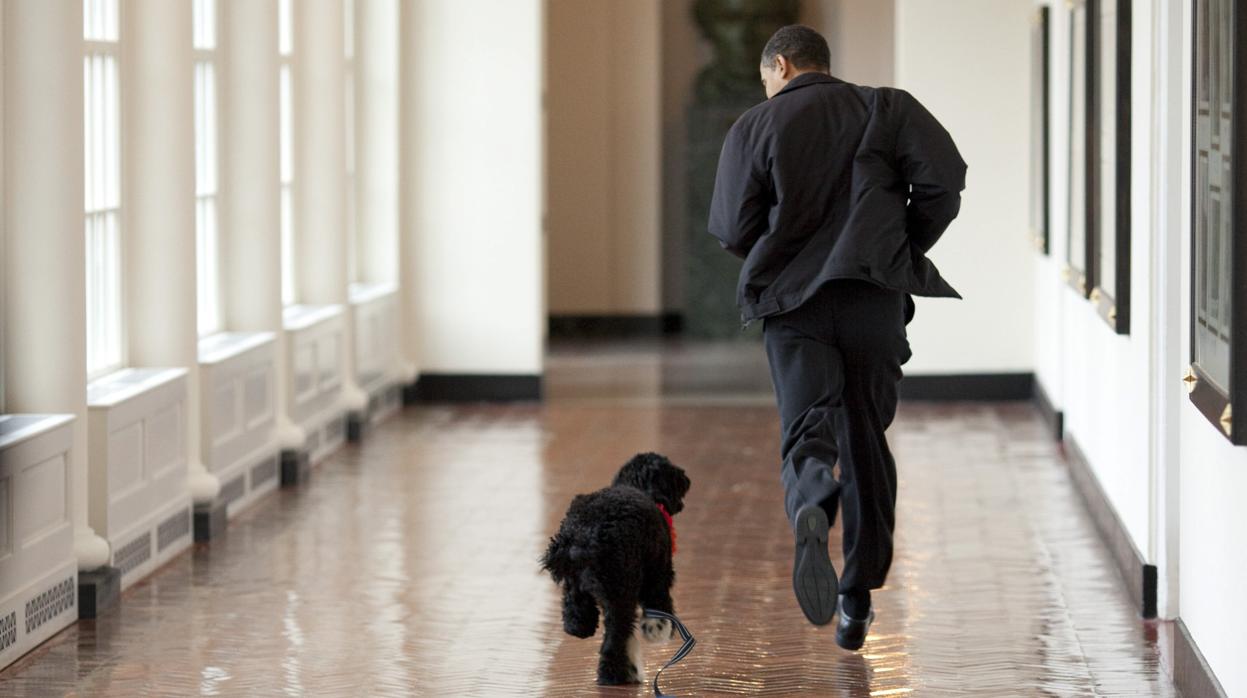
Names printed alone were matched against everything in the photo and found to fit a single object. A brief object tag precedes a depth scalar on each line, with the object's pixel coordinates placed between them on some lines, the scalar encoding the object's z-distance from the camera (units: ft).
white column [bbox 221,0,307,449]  51.08
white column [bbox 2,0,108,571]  35.19
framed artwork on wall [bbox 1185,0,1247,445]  24.29
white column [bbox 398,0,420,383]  71.56
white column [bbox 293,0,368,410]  59.88
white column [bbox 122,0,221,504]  43.34
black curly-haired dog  28.40
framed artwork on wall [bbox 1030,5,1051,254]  63.87
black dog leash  30.01
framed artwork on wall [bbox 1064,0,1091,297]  48.85
